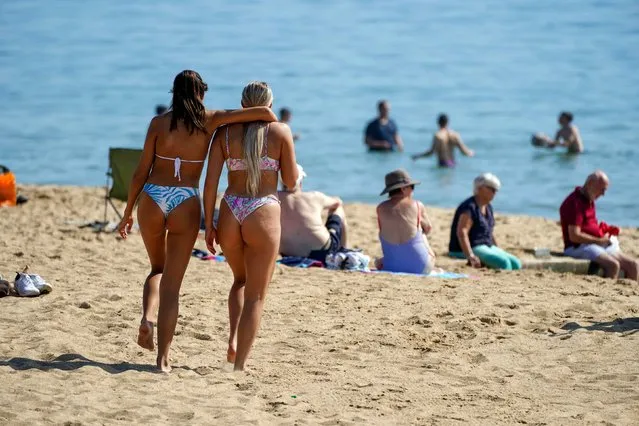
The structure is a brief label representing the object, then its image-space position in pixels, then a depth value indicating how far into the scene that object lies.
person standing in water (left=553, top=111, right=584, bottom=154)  42.37
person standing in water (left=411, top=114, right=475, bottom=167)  40.41
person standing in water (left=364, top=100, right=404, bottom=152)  43.68
